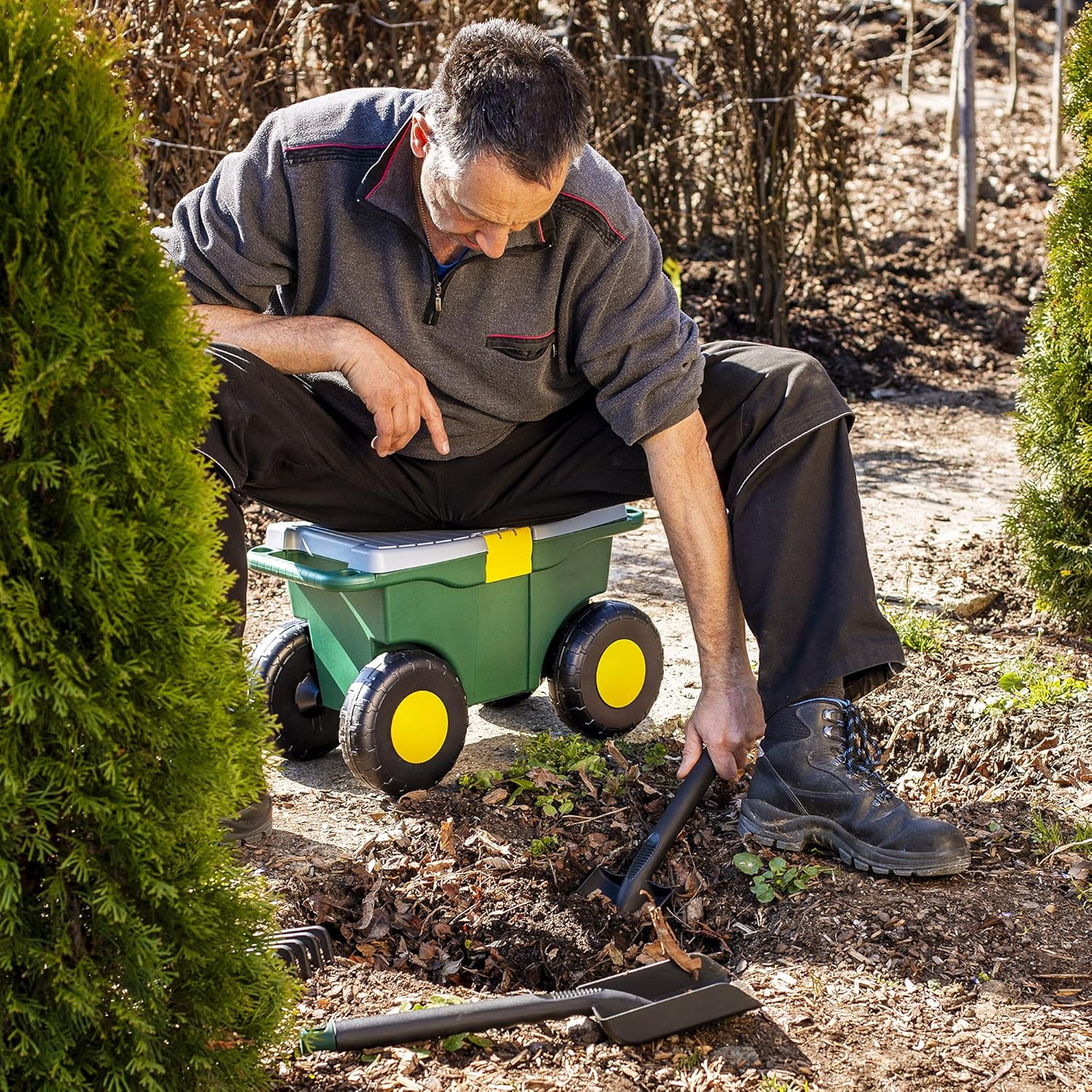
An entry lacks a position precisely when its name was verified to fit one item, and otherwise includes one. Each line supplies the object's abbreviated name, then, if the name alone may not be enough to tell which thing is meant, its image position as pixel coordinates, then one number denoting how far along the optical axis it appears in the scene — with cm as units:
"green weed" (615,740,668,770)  283
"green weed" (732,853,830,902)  235
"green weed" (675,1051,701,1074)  184
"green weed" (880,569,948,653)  334
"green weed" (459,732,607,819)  266
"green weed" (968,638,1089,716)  294
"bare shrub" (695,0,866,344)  630
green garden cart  263
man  246
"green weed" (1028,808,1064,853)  246
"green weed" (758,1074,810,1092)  178
